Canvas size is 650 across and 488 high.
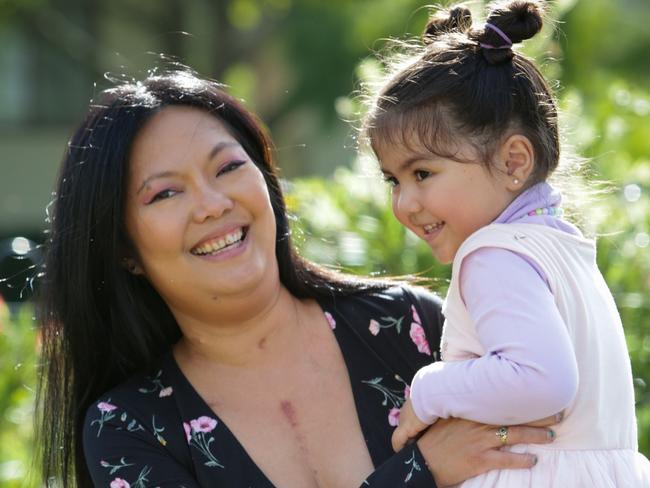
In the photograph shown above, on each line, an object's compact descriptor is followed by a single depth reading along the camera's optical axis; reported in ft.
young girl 15.66
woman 19.29
